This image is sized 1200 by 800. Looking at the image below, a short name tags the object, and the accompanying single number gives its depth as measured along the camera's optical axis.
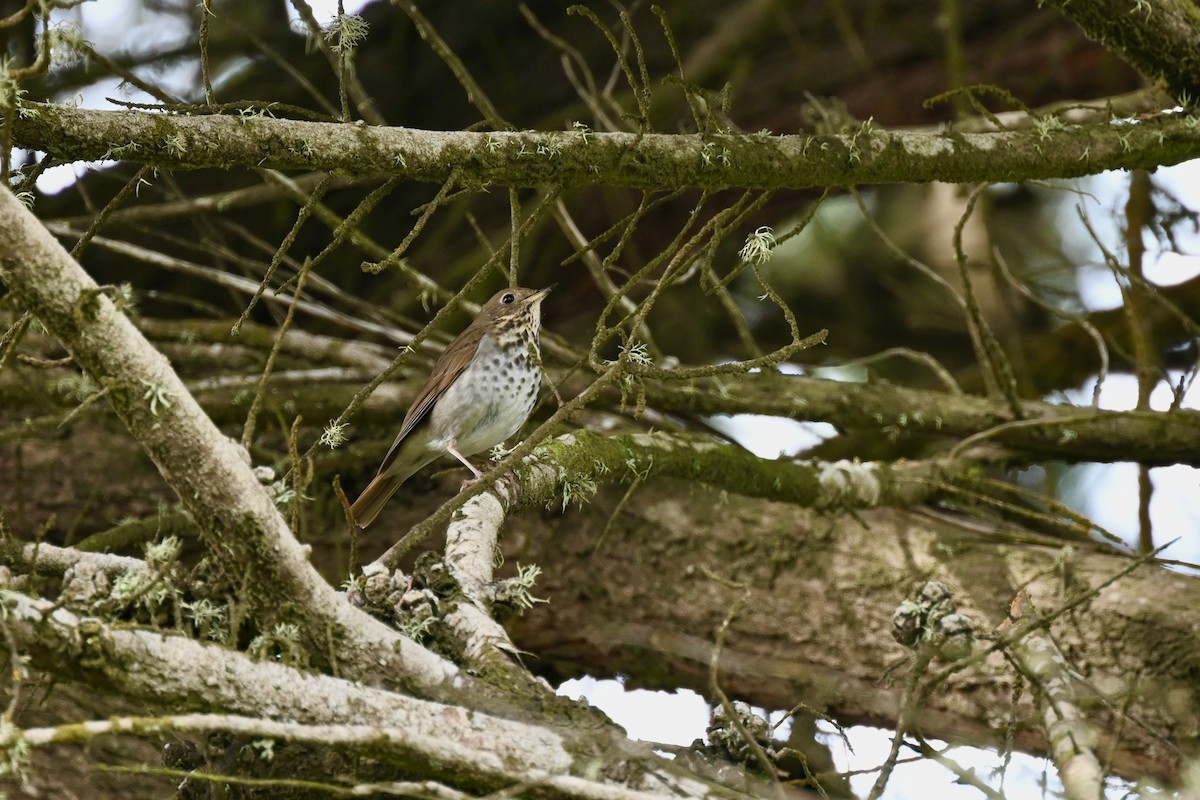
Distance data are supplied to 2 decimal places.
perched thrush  8.44
